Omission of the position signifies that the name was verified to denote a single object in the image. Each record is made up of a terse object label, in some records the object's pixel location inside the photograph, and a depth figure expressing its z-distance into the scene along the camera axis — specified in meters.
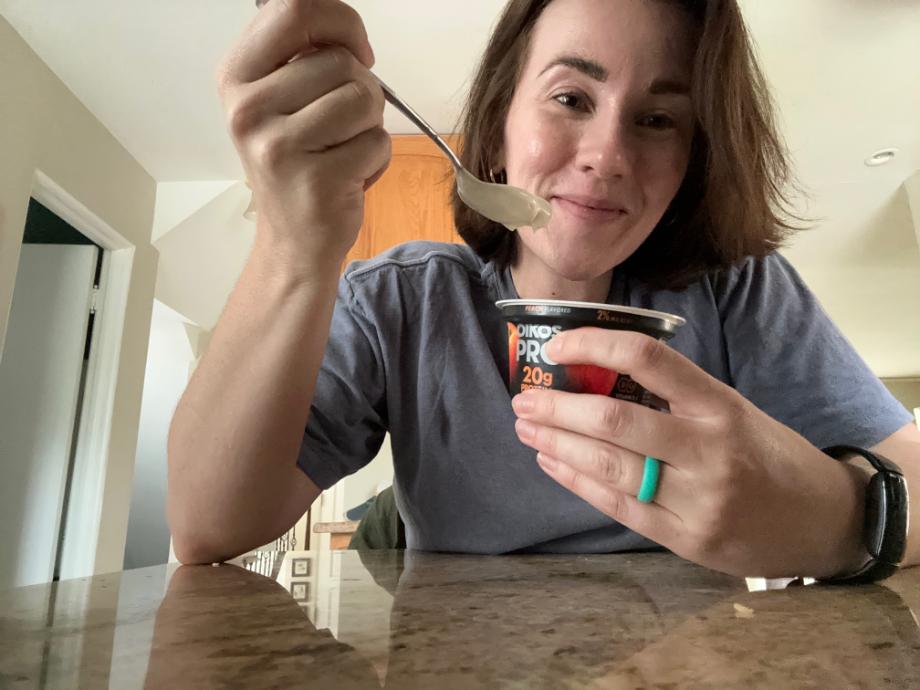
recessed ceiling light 3.04
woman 0.51
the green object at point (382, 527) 1.09
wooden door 2.62
